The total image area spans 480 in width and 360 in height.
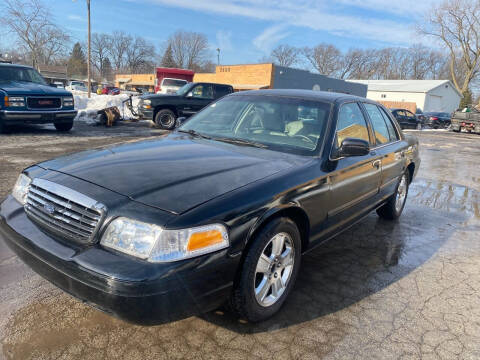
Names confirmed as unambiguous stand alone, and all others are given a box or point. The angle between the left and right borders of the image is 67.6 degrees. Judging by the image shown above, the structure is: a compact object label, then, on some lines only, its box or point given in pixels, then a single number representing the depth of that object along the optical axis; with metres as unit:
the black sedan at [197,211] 1.85
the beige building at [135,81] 59.01
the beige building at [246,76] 31.64
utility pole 21.28
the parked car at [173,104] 12.93
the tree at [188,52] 87.75
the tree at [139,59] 88.50
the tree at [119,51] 88.12
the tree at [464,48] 48.34
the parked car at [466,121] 23.89
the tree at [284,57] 86.75
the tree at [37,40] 33.84
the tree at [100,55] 85.38
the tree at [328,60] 81.81
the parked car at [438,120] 28.36
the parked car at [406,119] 23.50
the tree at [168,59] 84.86
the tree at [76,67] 77.06
